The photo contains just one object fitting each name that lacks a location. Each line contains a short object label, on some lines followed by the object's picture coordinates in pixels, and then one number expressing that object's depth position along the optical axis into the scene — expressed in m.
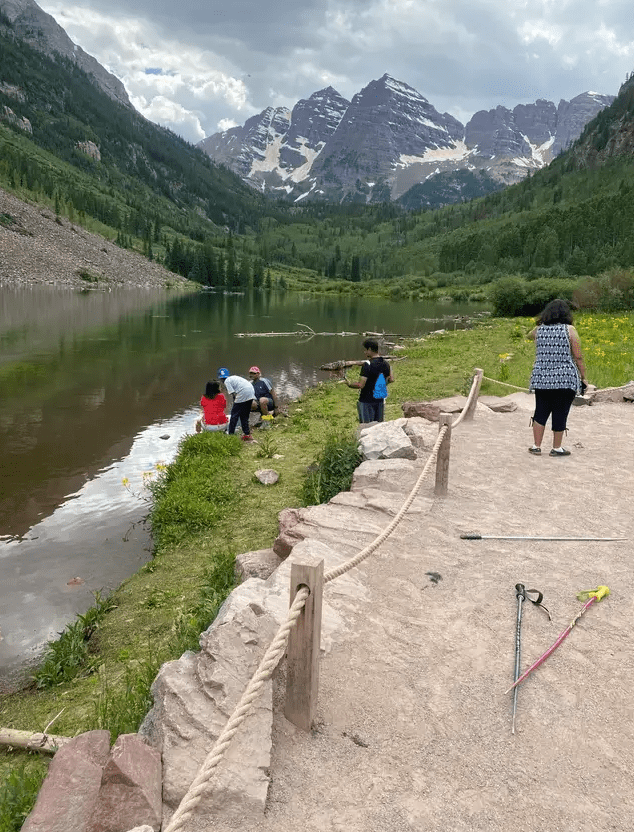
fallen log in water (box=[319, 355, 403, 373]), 31.72
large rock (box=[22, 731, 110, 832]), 3.30
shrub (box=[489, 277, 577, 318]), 66.56
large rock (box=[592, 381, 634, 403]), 17.59
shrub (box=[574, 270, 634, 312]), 55.00
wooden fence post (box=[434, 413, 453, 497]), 8.58
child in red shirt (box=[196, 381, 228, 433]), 16.08
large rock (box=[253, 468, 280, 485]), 12.30
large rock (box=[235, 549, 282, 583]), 7.07
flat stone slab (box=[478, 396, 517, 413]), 16.03
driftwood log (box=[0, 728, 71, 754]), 4.96
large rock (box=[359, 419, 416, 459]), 10.62
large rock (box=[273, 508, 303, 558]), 6.93
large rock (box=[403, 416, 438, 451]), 11.09
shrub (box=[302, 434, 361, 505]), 10.45
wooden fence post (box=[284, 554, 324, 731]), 3.68
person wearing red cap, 19.28
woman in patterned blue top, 10.80
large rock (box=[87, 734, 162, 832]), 3.27
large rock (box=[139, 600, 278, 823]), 3.43
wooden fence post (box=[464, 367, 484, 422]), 14.09
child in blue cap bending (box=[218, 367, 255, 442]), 15.92
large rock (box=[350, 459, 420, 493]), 9.09
